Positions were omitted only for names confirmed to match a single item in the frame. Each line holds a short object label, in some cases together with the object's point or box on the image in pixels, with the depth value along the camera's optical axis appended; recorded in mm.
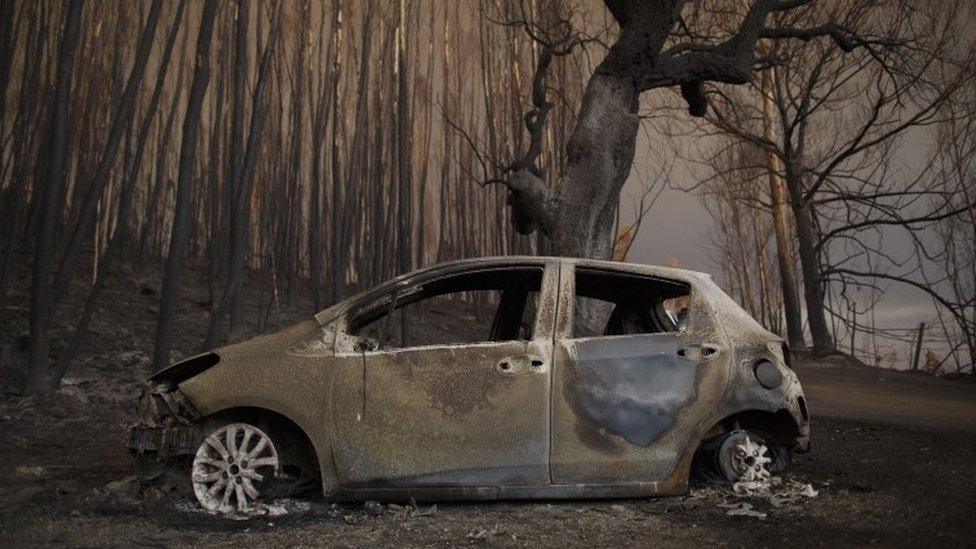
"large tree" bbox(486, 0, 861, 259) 8469
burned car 4160
